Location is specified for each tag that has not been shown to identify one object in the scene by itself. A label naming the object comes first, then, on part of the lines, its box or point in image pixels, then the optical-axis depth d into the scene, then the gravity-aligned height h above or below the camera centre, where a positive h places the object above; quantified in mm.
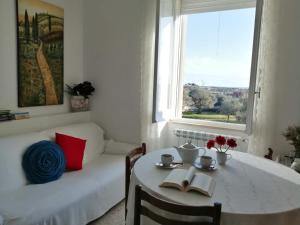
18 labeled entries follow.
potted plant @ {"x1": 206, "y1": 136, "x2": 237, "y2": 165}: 1701 -385
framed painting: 2562 +381
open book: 1256 -513
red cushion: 2447 -672
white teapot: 1700 -459
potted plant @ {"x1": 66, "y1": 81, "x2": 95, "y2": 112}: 3203 -86
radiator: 2893 -612
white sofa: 1672 -879
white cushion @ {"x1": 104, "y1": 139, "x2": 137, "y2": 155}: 3066 -787
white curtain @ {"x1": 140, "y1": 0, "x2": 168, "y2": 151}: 2916 +240
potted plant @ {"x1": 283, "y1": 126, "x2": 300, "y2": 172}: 2127 -393
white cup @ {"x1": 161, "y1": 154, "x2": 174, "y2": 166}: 1613 -484
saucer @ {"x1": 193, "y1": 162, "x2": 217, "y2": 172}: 1588 -524
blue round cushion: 2094 -709
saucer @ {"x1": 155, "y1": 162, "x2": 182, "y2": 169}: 1592 -521
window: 2980 +412
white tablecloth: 1083 -540
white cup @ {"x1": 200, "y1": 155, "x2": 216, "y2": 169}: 1599 -483
